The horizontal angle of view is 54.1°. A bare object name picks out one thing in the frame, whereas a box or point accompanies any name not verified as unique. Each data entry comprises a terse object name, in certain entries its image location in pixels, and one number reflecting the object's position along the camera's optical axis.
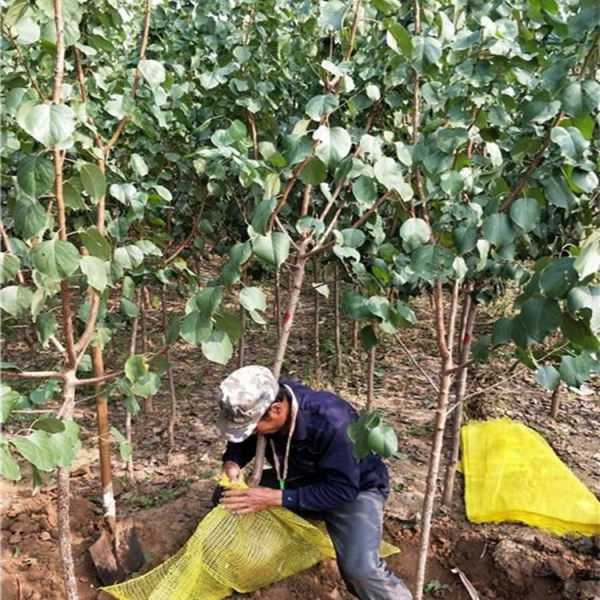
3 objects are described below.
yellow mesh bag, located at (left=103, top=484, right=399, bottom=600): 2.34
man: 2.11
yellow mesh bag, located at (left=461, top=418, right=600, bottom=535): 2.83
